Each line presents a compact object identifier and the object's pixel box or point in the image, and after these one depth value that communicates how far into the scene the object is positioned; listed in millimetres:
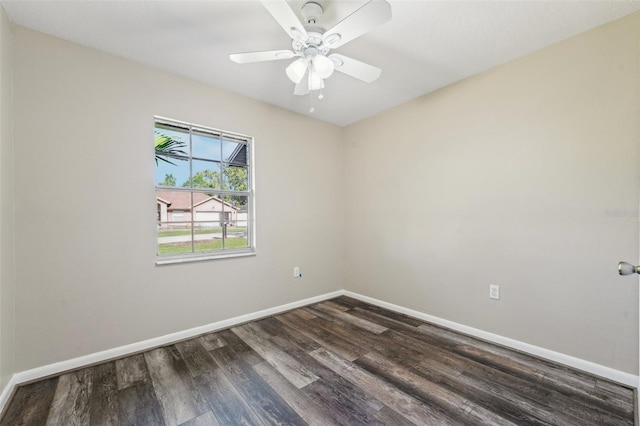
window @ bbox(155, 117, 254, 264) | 2578
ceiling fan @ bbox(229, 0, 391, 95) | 1354
